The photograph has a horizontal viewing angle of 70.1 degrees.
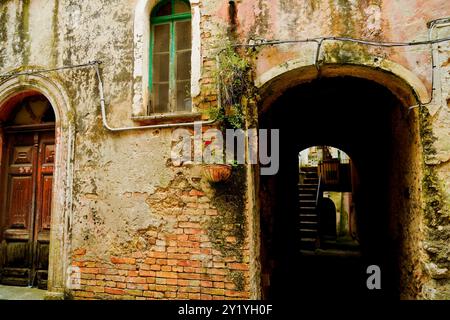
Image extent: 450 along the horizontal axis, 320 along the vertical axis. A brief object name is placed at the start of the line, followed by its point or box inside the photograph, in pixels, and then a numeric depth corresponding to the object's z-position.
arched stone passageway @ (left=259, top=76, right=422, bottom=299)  4.40
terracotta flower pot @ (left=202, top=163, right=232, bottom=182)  3.85
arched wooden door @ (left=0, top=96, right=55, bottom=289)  5.14
